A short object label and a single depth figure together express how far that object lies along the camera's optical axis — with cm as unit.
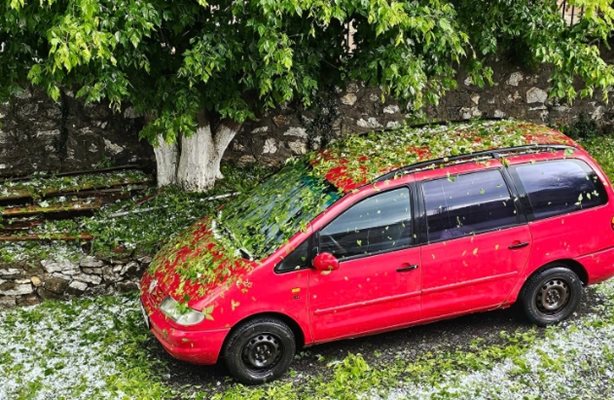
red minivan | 542
